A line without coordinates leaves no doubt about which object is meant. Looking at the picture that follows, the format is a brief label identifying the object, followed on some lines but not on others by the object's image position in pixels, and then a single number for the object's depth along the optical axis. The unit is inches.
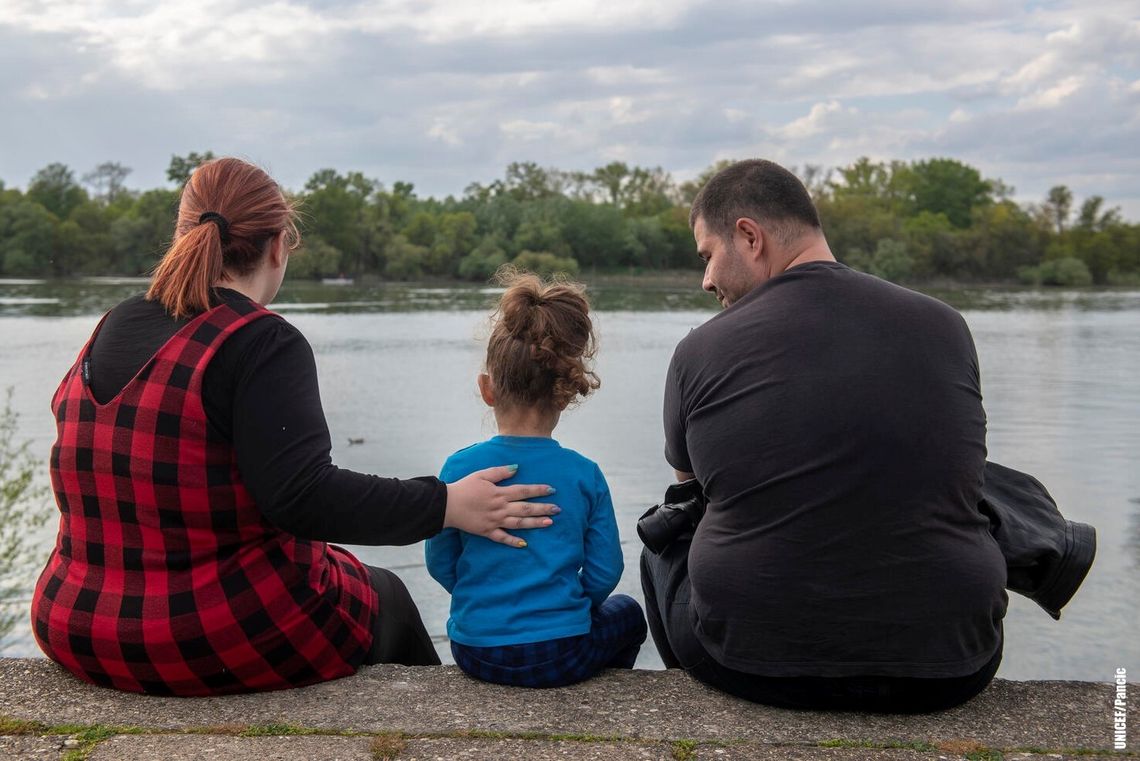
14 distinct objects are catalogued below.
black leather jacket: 89.5
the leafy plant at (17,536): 215.2
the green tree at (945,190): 3722.9
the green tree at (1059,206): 3070.9
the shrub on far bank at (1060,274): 2591.0
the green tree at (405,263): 2736.2
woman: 80.8
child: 90.6
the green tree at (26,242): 2481.5
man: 79.0
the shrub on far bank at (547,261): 2620.6
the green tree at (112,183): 3469.5
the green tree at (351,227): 2760.8
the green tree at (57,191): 3110.2
